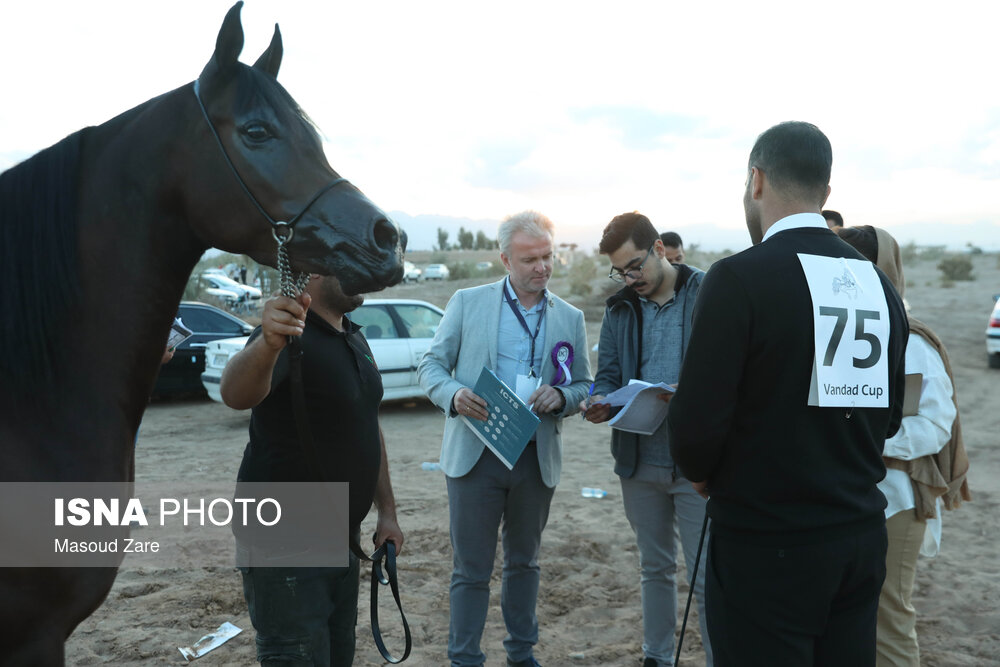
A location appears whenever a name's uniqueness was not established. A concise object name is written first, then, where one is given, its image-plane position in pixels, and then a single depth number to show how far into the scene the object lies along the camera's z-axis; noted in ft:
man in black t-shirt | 7.45
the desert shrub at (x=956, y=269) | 99.09
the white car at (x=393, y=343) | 31.99
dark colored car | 35.01
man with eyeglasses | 11.39
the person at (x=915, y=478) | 9.26
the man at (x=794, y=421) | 6.30
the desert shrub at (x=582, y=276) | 80.63
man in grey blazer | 11.40
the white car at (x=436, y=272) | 142.10
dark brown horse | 5.29
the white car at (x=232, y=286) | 72.54
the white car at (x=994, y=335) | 41.93
